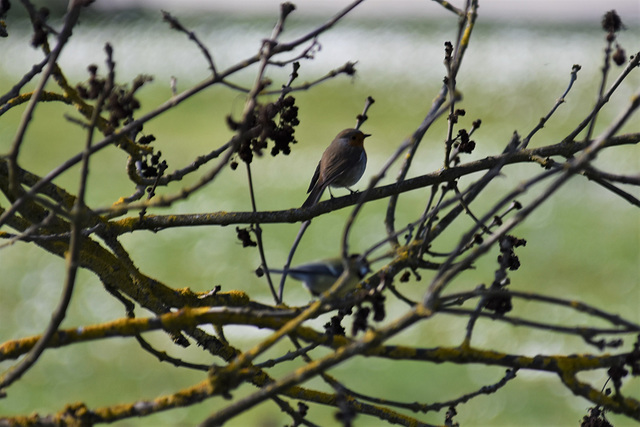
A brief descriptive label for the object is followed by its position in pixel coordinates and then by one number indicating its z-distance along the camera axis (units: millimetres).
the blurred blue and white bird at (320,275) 13437
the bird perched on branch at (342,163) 8391
